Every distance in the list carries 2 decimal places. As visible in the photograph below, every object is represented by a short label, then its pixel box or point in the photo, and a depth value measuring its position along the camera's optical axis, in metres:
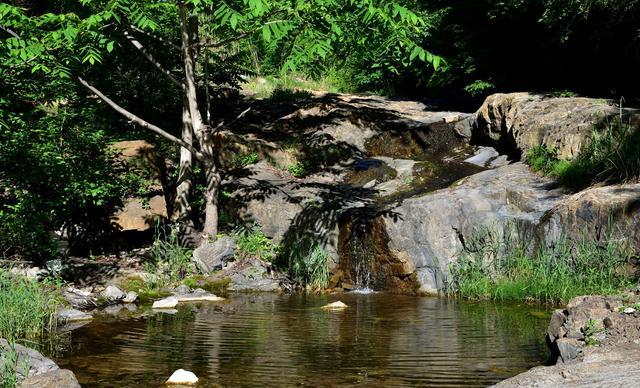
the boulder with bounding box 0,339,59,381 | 5.63
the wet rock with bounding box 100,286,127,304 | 10.69
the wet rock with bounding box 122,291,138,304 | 10.77
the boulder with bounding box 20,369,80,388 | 5.35
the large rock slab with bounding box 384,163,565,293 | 11.68
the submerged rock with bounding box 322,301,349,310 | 10.02
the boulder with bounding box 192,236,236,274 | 12.79
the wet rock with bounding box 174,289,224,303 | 11.03
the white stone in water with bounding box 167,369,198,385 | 5.86
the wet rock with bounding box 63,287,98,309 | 10.11
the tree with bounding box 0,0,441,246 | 9.40
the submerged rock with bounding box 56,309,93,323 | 9.11
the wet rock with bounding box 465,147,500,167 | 15.51
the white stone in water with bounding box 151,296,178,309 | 10.30
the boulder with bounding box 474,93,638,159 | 12.78
